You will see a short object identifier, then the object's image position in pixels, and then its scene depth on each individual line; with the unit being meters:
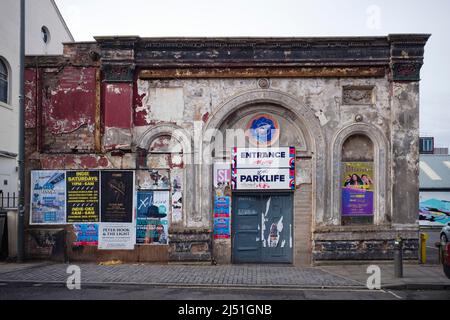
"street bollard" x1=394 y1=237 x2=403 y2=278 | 10.66
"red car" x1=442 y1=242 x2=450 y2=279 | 10.15
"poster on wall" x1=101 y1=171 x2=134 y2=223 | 13.02
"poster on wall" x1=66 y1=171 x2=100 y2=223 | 13.05
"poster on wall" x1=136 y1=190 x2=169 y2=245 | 12.95
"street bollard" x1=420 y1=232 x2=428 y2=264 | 12.74
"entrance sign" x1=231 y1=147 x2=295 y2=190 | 13.04
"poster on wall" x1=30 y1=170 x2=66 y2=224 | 13.12
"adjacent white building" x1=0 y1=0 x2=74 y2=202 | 20.14
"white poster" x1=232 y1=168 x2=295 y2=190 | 13.03
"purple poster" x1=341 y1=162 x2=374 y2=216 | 12.98
